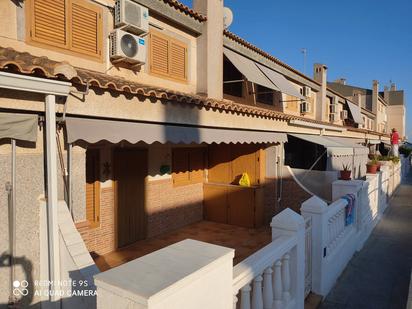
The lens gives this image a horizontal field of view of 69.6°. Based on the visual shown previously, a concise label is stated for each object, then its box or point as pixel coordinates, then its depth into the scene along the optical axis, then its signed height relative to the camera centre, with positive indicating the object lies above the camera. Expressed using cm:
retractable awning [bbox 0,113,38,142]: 467 +31
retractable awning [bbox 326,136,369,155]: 1657 -16
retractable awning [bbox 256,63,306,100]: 1449 +336
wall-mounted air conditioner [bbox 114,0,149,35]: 884 +394
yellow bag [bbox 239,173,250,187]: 1455 -166
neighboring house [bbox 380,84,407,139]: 7162 +942
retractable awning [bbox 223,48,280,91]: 1249 +347
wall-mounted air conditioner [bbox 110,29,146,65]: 888 +303
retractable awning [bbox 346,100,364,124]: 3250 +398
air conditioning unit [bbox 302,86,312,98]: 2198 +417
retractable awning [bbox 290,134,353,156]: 1419 +6
